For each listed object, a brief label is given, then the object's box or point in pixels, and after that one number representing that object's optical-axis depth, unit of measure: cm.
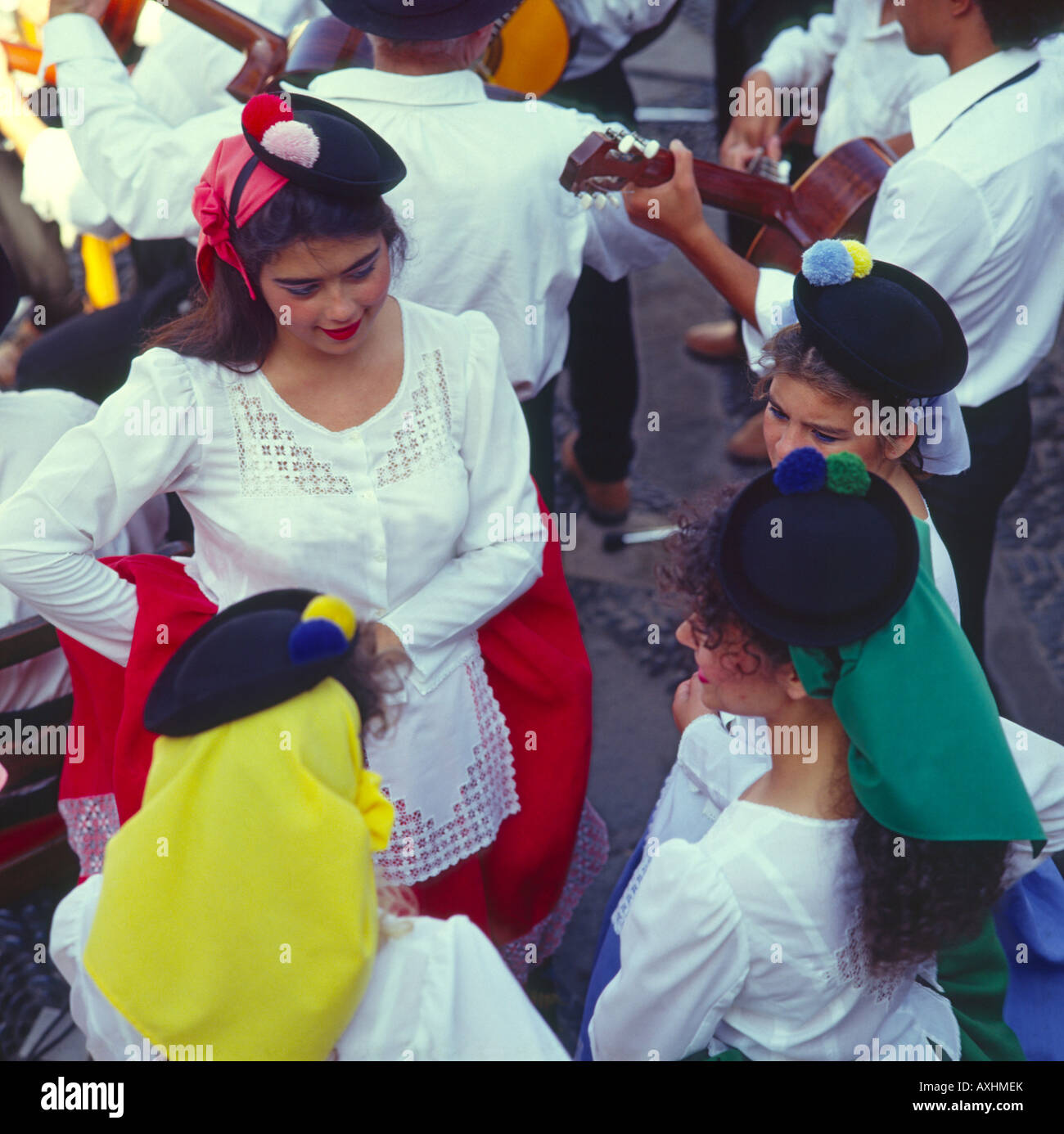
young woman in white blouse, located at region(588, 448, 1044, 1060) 149
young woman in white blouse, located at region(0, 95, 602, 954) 193
